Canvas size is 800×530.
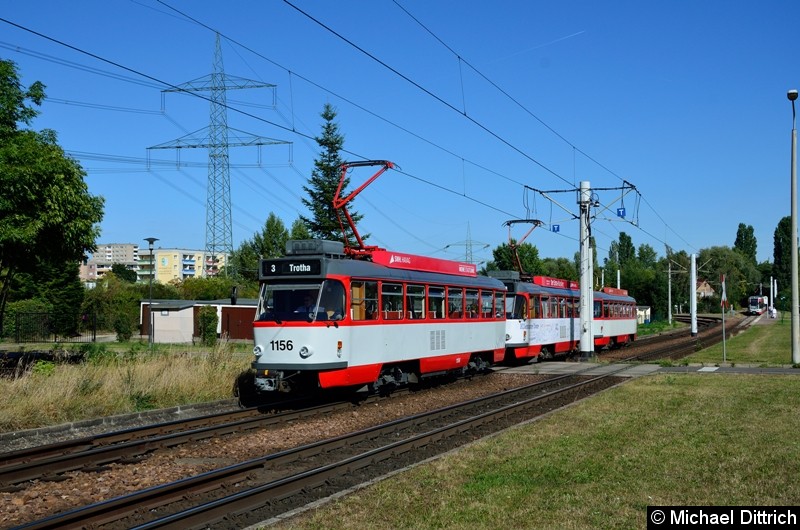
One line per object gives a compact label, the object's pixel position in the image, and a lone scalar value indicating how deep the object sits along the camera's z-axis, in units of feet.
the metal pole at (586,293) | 103.19
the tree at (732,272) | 419.95
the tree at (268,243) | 278.26
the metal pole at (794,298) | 88.69
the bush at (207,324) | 137.49
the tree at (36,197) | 54.34
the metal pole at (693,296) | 185.24
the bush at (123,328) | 155.02
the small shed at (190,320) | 168.76
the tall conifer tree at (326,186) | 195.00
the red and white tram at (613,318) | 126.52
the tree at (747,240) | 545.44
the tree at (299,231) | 217.13
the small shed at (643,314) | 302.04
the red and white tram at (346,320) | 52.95
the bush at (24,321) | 142.20
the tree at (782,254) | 458.50
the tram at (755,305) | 397.80
